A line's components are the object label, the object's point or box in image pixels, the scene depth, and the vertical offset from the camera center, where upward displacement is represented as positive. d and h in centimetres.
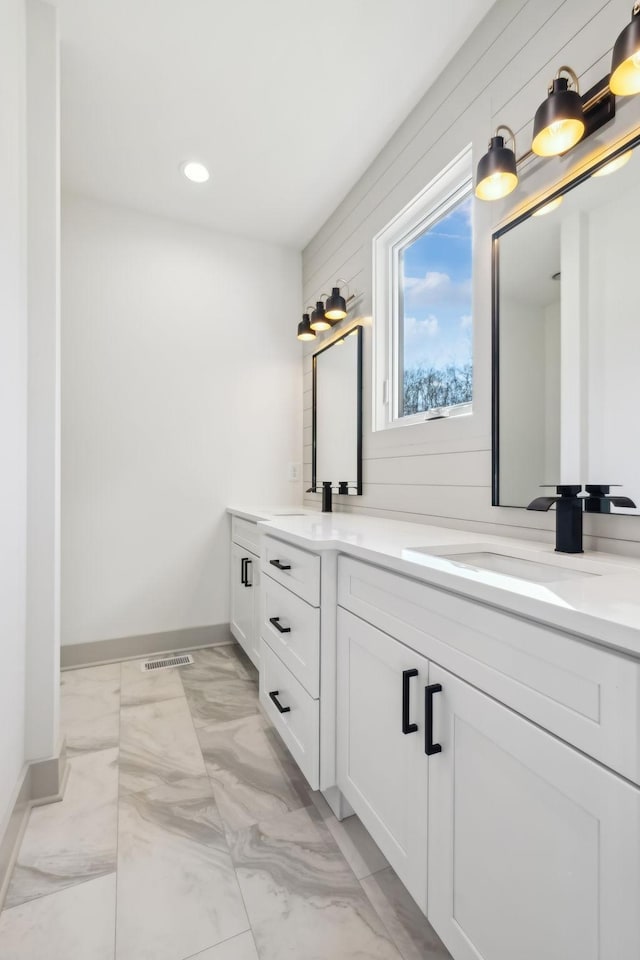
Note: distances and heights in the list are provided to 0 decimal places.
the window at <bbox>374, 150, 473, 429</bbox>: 175 +79
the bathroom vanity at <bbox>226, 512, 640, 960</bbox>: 57 -44
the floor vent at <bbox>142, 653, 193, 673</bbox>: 244 -102
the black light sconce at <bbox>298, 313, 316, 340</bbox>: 263 +91
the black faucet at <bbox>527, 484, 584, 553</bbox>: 108 -8
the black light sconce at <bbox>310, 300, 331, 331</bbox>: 245 +91
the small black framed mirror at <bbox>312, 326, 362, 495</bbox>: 232 +39
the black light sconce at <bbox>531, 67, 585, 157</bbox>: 106 +88
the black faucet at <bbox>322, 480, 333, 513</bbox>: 241 -9
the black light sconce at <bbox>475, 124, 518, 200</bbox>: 125 +89
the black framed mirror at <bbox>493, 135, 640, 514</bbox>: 105 +38
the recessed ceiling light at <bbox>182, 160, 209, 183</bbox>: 221 +158
